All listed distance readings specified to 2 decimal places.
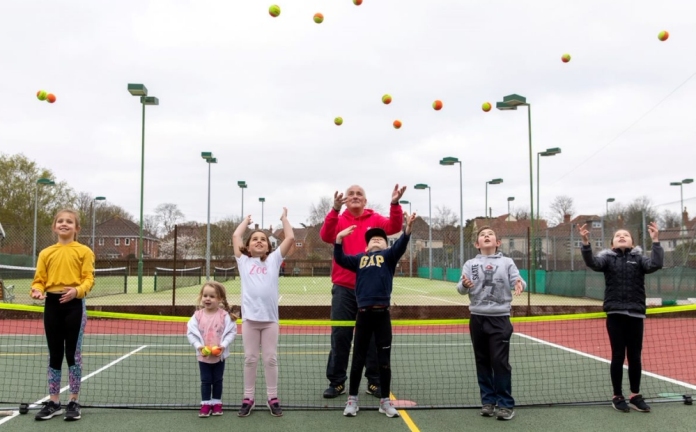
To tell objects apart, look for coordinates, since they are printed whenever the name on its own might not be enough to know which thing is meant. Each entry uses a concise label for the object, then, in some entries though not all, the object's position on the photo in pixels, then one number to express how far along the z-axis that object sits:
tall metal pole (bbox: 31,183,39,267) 25.67
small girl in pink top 5.23
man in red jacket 6.04
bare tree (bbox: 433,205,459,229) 56.86
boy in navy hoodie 5.26
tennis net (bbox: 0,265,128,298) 21.47
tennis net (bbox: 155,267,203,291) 24.60
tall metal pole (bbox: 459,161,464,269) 30.88
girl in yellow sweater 5.06
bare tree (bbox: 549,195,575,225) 64.56
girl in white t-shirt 5.30
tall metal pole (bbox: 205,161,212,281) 19.42
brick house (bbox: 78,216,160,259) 60.06
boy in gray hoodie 5.23
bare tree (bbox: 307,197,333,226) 42.25
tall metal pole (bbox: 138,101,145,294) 20.64
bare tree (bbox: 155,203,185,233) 65.08
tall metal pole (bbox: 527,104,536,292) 21.92
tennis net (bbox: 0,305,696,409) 6.03
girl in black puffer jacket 5.44
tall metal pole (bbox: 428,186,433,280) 36.12
